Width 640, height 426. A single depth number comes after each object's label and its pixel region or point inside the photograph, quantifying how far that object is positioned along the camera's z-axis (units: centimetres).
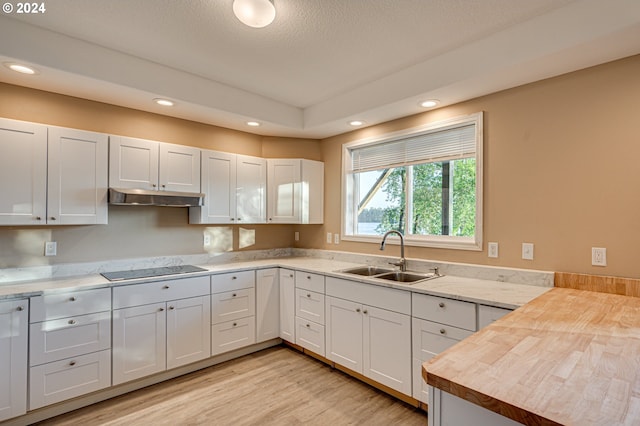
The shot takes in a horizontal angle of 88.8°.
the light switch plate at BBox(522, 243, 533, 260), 237
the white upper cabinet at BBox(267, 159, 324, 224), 379
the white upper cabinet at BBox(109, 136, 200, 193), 273
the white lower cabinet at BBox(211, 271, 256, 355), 301
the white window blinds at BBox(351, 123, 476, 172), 279
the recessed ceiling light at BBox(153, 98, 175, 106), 278
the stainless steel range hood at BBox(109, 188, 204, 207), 264
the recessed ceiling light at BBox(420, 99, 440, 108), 274
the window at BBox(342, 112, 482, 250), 276
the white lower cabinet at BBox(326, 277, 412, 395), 238
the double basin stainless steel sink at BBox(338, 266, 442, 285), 286
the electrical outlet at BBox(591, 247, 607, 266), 207
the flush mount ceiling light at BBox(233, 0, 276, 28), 176
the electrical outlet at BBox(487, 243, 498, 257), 254
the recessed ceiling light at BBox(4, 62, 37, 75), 215
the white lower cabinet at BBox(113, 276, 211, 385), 250
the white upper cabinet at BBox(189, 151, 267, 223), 328
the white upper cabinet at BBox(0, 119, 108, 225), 229
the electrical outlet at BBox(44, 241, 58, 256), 258
